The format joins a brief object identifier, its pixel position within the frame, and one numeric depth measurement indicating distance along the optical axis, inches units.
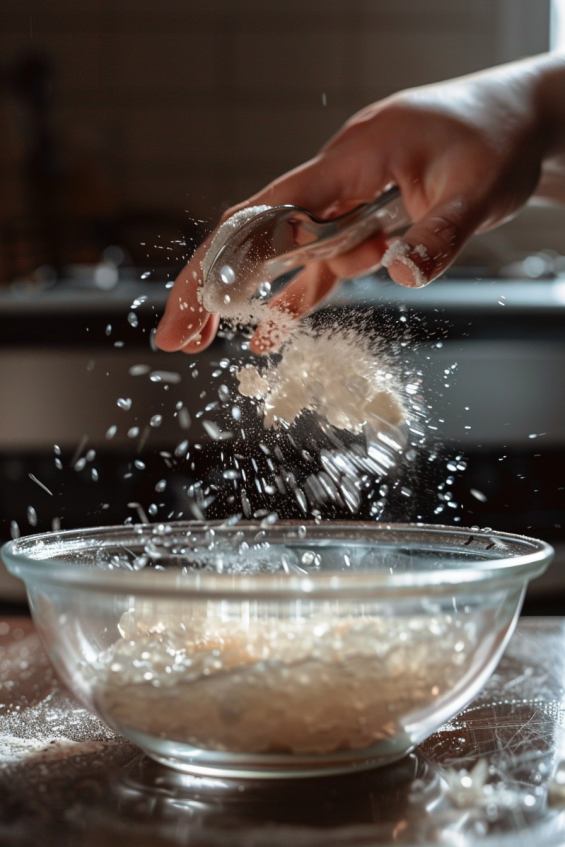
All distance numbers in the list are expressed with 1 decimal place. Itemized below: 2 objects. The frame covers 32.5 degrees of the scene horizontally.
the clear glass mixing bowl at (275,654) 16.7
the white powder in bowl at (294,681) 17.0
